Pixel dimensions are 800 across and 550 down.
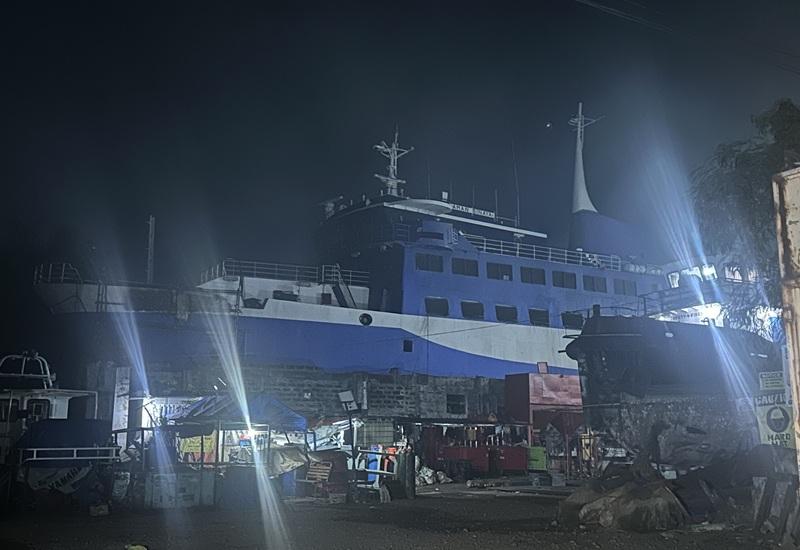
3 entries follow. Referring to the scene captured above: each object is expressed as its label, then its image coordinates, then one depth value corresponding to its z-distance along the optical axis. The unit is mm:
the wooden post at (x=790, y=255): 5566
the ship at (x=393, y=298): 24141
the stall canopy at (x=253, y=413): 14461
